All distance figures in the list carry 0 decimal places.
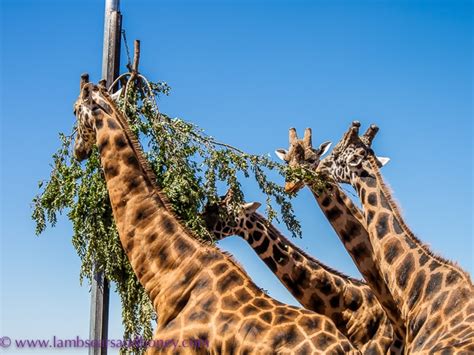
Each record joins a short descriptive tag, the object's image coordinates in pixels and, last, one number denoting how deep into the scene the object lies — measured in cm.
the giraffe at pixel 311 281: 1128
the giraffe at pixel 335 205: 1105
